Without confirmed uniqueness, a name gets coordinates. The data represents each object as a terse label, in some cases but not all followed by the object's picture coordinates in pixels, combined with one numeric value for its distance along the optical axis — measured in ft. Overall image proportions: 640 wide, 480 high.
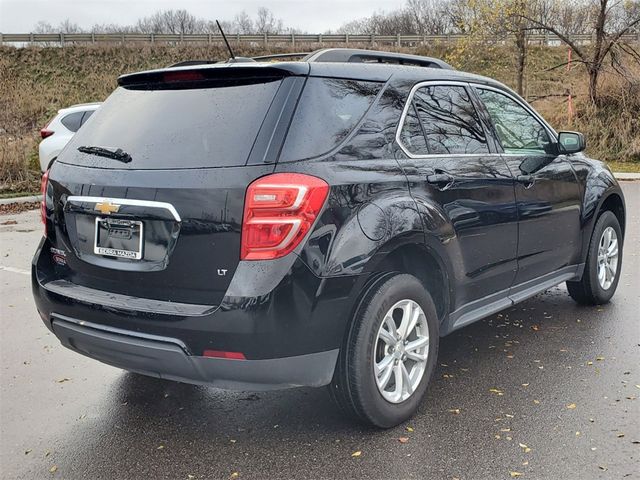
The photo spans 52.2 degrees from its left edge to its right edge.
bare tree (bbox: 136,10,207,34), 236.63
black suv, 9.14
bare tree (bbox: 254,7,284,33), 233.55
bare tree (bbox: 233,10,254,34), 236.34
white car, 40.75
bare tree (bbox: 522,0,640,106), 67.92
